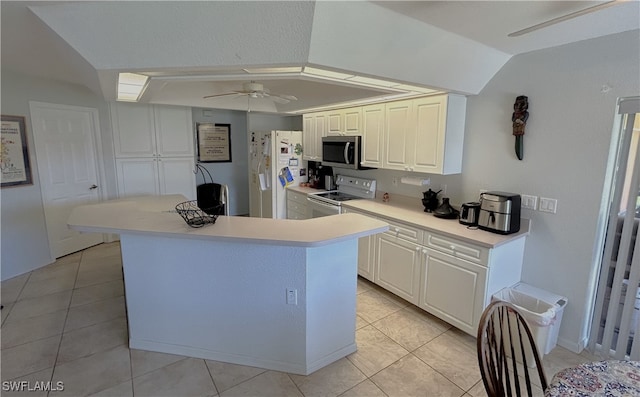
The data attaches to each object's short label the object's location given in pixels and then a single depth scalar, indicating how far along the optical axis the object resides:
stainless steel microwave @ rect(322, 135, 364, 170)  3.80
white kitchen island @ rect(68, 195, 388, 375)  2.11
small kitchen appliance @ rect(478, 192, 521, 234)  2.49
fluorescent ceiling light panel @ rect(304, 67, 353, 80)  2.25
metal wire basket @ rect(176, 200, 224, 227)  2.19
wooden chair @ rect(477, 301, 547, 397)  1.15
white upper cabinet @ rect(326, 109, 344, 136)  4.07
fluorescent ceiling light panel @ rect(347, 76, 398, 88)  2.48
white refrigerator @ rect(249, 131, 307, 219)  4.77
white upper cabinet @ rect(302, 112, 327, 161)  4.44
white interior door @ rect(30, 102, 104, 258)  3.86
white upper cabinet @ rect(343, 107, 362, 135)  3.79
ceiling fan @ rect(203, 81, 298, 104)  2.89
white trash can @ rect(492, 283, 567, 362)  2.27
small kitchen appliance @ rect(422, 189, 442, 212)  3.26
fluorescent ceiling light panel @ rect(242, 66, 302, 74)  2.20
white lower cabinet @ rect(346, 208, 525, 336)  2.46
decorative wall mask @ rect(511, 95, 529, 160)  2.58
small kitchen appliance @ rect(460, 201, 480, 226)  2.73
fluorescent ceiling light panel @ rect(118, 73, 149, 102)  2.63
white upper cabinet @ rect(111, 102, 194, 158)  4.63
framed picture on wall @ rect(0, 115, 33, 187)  3.44
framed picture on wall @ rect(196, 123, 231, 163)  5.71
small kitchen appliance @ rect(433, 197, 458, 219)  3.02
